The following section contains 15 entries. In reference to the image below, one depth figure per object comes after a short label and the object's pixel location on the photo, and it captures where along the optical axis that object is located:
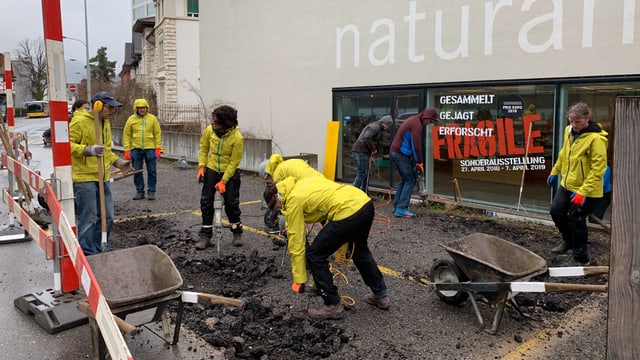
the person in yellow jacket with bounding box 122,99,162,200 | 10.22
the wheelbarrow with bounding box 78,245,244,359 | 3.43
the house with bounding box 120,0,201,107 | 33.44
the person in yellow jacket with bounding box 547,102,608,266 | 5.65
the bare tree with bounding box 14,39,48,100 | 71.00
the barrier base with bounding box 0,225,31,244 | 7.09
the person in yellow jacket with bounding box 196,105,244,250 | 6.57
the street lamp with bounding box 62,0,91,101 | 34.84
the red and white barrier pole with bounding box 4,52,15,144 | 7.75
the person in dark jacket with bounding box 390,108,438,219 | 8.64
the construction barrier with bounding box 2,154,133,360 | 2.70
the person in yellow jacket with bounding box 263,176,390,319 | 4.19
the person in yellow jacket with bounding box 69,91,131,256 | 5.35
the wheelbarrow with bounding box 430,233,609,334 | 3.84
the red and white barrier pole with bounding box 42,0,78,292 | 4.21
